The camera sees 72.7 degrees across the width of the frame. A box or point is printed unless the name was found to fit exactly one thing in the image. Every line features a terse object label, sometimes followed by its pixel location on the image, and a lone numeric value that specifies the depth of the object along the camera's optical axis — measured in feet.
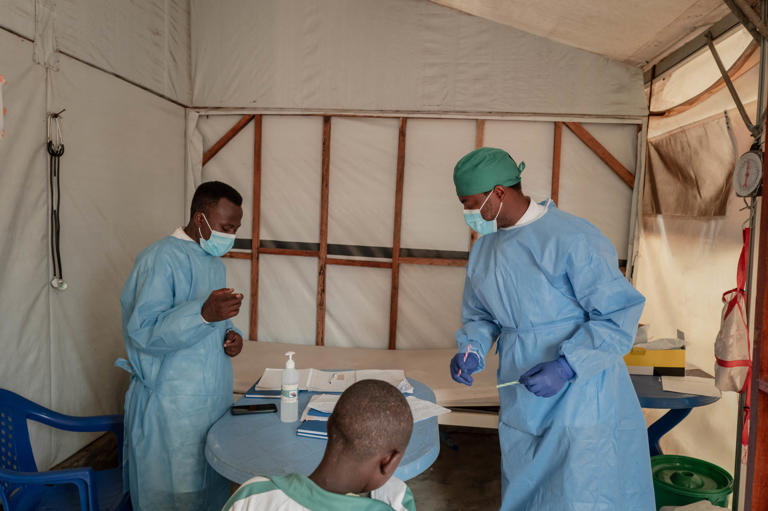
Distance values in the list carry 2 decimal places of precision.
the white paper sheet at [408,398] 6.04
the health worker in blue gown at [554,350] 5.43
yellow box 8.68
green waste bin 7.35
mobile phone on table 6.13
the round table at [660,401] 7.50
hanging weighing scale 6.95
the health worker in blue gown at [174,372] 5.86
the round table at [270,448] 4.88
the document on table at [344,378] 7.09
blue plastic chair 5.59
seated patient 2.97
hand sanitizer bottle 5.81
